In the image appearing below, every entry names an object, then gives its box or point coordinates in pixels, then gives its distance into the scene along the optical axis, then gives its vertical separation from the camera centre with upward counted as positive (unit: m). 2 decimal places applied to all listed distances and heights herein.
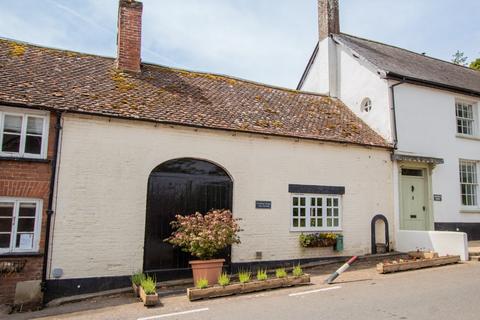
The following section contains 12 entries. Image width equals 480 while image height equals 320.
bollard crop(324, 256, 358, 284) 9.25 -1.32
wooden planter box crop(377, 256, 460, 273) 10.23 -1.18
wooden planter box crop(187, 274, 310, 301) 8.19 -1.53
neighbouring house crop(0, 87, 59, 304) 8.69 +0.41
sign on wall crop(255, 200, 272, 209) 11.51 +0.38
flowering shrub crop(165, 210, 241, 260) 8.96 -0.39
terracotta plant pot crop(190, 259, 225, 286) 9.15 -1.25
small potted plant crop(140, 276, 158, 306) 7.84 -1.59
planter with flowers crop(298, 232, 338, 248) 11.83 -0.63
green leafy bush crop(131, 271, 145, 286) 9.06 -1.49
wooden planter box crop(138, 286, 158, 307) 7.83 -1.67
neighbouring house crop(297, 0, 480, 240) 14.13 +3.55
